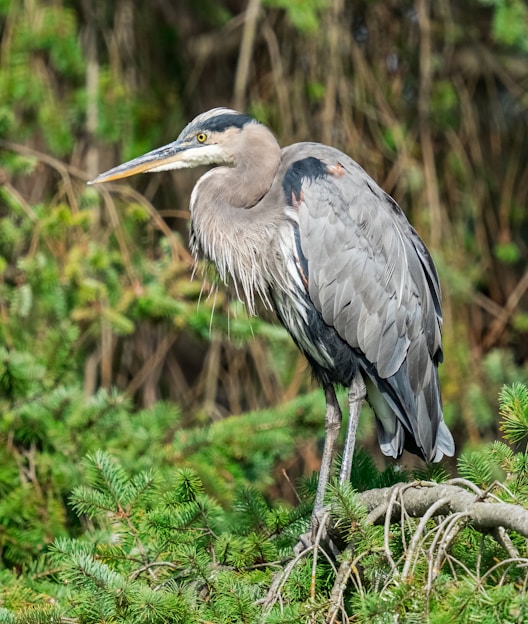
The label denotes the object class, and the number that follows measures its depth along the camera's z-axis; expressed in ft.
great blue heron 53.84
